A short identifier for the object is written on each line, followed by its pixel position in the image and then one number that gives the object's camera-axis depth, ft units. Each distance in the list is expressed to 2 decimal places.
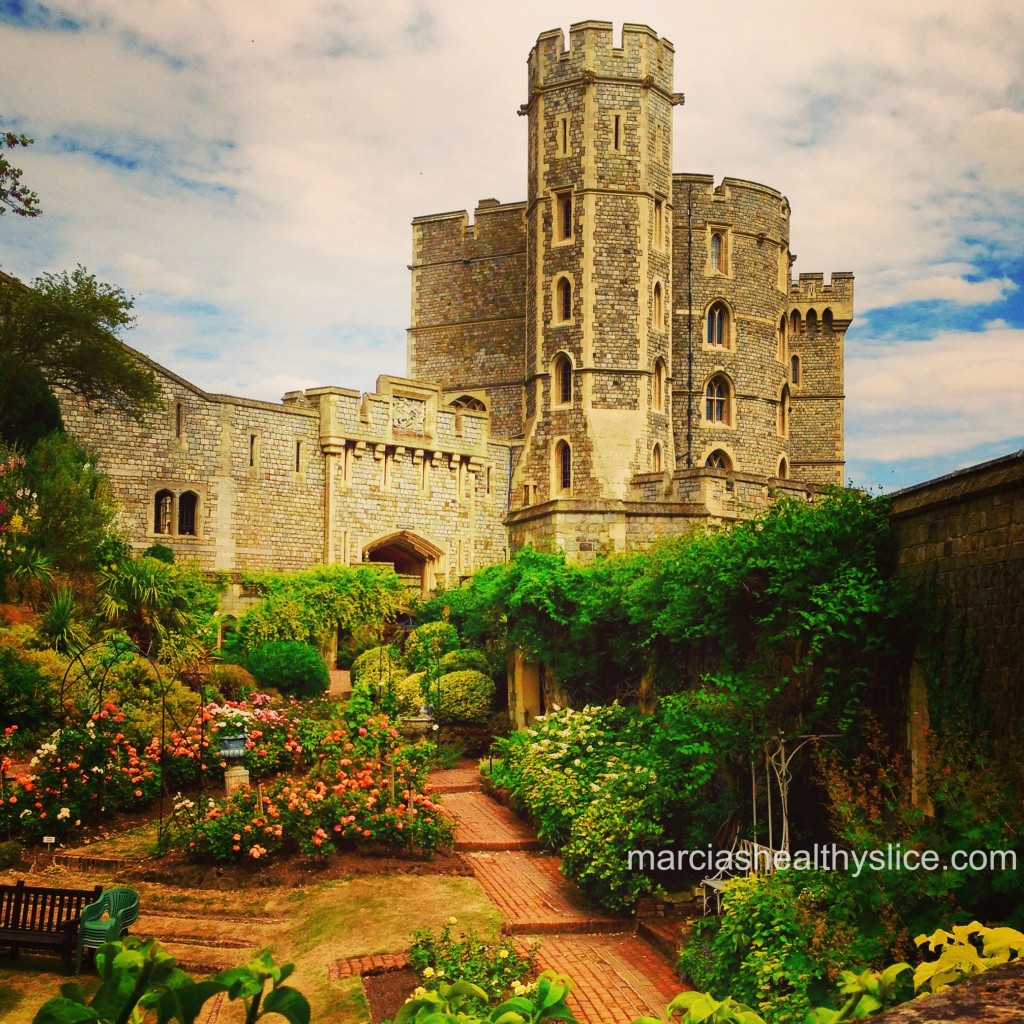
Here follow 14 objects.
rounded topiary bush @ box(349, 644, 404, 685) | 69.87
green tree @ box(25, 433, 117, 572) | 63.87
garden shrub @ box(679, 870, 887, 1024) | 23.11
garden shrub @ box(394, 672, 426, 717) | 62.59
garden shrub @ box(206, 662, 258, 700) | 59.62
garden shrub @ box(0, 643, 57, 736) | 49.03
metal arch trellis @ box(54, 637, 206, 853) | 42.39
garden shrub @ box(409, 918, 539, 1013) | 26.20
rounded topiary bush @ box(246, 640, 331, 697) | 64.80
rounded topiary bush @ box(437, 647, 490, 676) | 66.03
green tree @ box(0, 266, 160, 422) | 69.62
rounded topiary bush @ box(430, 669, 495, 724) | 61.62
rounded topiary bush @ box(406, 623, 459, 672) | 70.23
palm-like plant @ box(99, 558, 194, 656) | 63.00
